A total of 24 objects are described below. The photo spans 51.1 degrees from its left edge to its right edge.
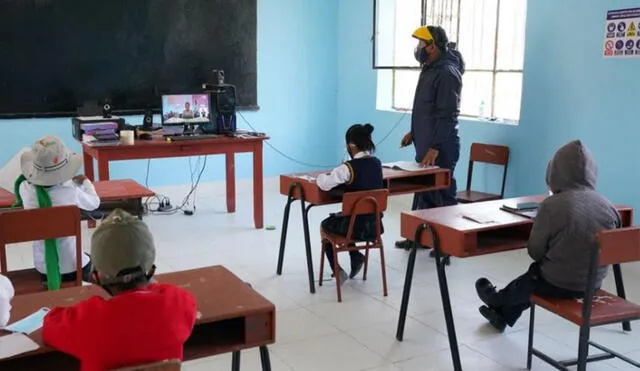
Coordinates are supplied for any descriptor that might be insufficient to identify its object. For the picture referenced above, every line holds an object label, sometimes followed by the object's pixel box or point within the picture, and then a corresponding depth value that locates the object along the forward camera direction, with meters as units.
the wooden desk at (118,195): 3.76
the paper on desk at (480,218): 3.16
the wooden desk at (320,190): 4.03
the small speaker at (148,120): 5.64
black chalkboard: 6.06
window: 5.70
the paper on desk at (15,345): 1.71
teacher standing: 4.79
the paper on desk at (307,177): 4.13
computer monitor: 5.45
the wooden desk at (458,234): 3.00
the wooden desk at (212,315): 1.99
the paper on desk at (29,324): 1.85
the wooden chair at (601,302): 2.57
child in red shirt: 1.67
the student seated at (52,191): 3.06
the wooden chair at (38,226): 2.81
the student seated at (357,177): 3.93
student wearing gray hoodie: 2.80
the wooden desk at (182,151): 4.98
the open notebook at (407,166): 4.47
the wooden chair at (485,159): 5.36
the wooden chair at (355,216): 3.74
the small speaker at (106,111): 5.61
